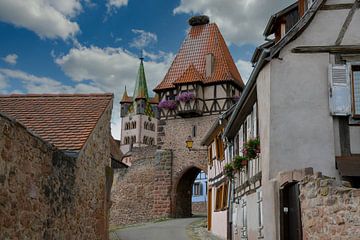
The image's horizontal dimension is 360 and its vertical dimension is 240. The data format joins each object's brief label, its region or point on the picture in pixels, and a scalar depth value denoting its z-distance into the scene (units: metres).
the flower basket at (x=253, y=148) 11.44
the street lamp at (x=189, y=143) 29.44
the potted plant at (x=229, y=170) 15.52
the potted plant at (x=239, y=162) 13.29
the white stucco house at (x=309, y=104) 9.61
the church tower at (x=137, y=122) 92.06
